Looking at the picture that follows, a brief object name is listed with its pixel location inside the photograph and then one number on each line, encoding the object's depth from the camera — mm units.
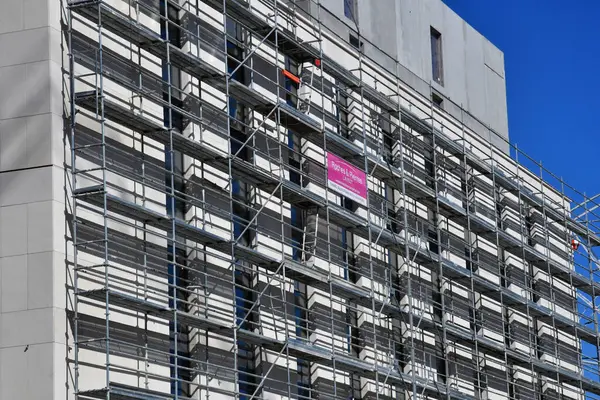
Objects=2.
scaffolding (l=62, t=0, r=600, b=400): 27828
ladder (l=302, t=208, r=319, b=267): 34531
